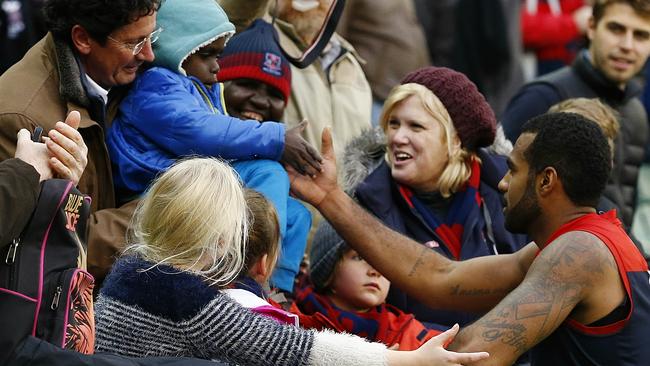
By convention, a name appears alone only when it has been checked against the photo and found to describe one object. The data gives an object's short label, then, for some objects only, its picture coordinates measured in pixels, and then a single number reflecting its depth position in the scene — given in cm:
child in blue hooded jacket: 1006
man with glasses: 959
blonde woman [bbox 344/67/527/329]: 1205
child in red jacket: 1125
